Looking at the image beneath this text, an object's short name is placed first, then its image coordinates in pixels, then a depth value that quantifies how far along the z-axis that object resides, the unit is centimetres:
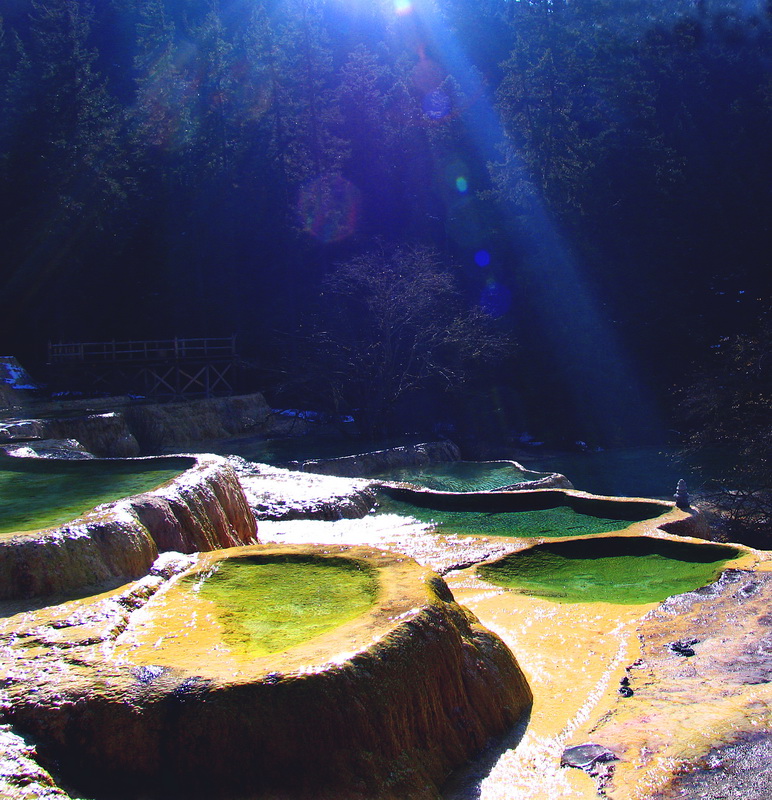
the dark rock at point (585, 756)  468
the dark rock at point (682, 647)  641
